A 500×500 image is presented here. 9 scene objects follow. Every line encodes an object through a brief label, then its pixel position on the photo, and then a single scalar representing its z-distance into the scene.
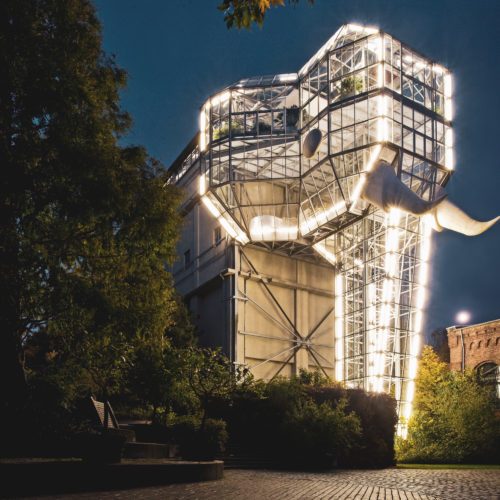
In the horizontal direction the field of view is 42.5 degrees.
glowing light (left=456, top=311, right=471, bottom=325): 44.09
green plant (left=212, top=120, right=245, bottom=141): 38.40
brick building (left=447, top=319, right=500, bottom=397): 42.28
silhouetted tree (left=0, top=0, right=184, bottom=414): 12.73
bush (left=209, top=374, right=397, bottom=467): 23.73
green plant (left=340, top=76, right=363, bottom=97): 35.50
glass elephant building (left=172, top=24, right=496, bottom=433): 34.97
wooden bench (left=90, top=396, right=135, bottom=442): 18.38
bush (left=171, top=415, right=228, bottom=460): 22.73
